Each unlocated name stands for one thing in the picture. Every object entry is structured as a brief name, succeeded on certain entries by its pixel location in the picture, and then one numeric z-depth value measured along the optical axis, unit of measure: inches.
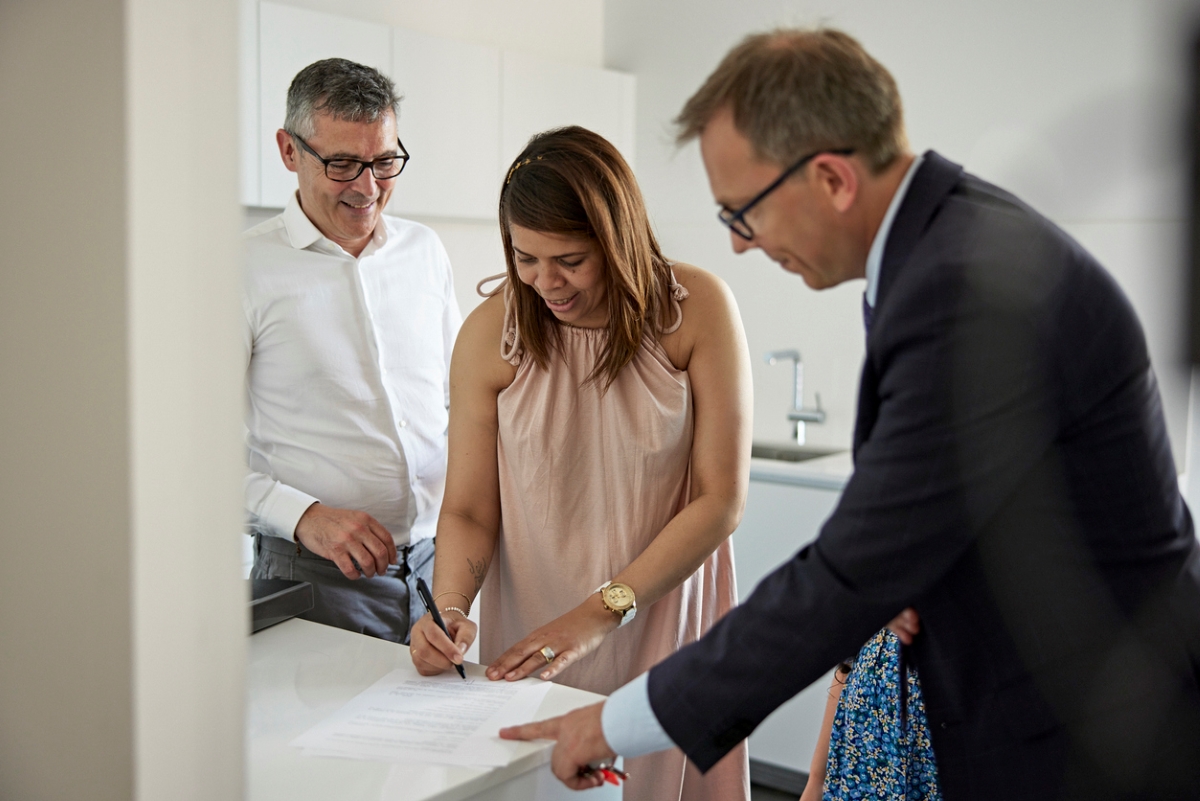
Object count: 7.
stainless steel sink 137.5
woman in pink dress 57.8
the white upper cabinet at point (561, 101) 134.9
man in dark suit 33.3
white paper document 41.9
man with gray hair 68.8
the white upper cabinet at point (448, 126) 121.5
